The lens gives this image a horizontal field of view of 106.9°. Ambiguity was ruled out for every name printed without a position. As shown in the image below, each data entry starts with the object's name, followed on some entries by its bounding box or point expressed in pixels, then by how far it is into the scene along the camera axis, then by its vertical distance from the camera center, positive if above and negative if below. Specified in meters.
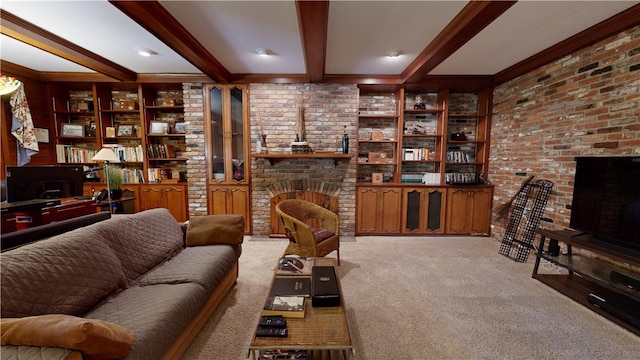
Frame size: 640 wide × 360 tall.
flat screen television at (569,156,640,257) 2.00 -0.39
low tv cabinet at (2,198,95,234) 1.96 -0.53
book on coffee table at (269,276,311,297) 1.58 -0.90
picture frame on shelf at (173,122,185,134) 4.15 +0.50
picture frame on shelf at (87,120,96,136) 4.16 +0.48
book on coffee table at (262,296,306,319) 1.37 -0.89
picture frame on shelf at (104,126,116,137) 4.08 +0.42
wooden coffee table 1.16 -0.92
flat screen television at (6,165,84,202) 2.09 -0.25
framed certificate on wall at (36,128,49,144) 3.78 +0.33
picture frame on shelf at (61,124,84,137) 4.00 +0.44
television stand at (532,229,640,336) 1.87 -1.05
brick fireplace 3.86 +0.19
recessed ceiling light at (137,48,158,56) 2.92 +1.31
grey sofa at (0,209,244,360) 0.93 -0.76
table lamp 3.28 -0.01
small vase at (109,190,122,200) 3.59 -0.57
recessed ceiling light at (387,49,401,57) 2.95 +1.32
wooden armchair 2.49 -0.83
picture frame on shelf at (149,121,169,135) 4.10 +0.51
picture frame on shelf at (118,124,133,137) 4.16 +0.46
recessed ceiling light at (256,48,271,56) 2.89 +1.31
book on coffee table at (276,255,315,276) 1.86 -0.89
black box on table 1.47 -0.86
